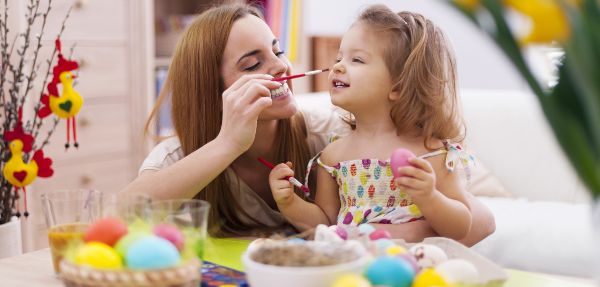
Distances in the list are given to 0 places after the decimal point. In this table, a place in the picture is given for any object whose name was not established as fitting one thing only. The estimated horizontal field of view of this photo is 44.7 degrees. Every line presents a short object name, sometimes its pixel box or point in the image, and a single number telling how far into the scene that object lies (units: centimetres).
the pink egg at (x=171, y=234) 92
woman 161
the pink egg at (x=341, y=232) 109
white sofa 225
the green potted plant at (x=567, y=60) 61
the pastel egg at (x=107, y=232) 93
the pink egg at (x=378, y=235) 110
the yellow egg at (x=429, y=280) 91
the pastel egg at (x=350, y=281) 84
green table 113
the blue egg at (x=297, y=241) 99
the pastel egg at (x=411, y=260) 95
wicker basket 86
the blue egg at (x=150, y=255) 86
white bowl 87
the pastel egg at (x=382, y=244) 100
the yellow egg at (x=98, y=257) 87
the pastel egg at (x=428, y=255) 101
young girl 155
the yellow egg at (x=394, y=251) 99
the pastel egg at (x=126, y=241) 89
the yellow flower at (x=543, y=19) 59
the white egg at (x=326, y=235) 105
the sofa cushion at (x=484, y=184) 266
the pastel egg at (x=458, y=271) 94
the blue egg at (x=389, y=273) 90
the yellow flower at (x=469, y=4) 65
